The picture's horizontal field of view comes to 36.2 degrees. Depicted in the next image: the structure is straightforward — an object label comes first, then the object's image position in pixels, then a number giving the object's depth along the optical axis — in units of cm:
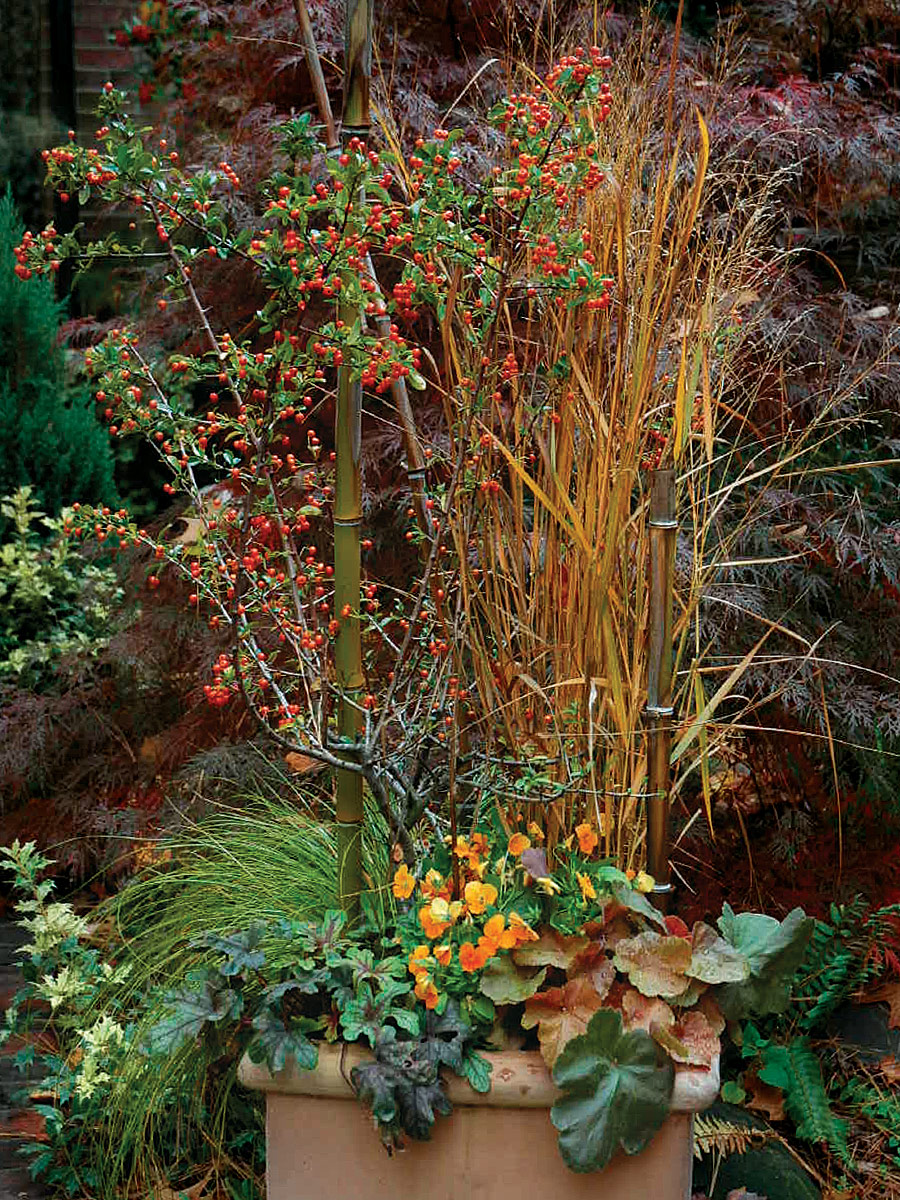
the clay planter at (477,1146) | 182
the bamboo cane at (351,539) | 187
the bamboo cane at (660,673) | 192
